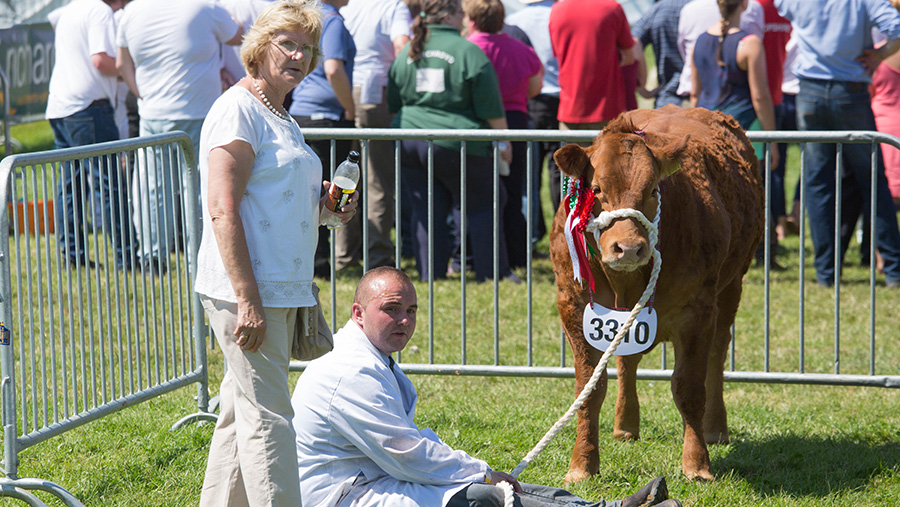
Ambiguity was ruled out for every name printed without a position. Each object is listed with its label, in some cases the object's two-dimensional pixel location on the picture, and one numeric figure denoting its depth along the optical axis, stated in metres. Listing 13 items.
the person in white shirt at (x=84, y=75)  17.73
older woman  6.73
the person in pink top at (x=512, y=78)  17.37
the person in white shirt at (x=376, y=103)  17.94
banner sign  30.30
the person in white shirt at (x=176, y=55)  16.16
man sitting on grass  7.18
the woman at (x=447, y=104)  16.12
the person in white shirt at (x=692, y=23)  19.23
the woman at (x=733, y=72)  17.02
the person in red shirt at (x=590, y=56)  17.78
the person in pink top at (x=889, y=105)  17.98
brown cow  8.12
